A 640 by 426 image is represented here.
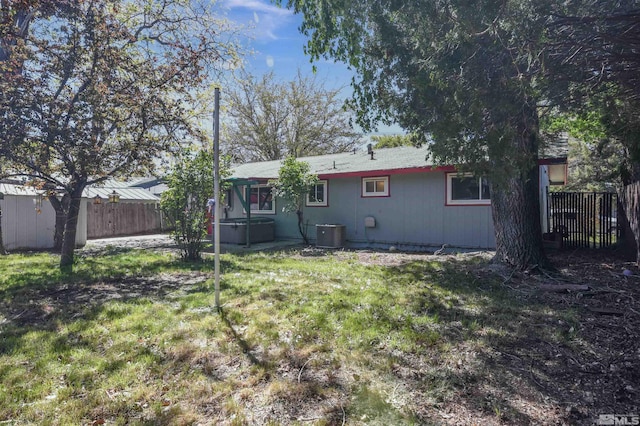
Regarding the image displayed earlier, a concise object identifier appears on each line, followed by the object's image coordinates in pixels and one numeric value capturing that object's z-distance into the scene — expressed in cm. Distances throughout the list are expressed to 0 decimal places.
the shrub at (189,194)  762
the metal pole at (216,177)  404
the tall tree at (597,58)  351
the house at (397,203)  950
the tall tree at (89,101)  623
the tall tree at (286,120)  2398
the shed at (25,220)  1098
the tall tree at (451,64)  368
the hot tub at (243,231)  1194
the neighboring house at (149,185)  2260
